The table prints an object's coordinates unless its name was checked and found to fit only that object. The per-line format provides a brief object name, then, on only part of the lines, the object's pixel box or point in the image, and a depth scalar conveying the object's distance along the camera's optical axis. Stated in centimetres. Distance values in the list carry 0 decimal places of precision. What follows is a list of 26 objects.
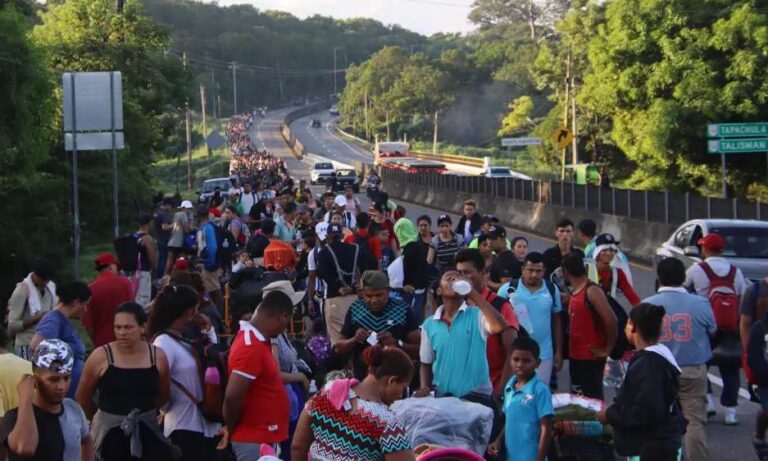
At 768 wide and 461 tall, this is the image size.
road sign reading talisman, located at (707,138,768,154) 3173
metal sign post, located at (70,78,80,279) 1638
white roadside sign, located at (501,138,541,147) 6775
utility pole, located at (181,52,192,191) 7443
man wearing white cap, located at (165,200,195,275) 1842
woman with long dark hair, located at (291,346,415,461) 612
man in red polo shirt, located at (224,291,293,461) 750
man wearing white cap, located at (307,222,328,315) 1479
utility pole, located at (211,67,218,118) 17238
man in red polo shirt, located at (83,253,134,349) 1123
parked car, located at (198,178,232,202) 5016
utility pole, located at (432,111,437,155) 12099
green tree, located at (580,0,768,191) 4091
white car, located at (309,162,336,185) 7431
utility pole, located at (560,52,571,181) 6195
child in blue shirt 796
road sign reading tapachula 3188
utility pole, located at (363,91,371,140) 14196
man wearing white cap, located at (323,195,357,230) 1939
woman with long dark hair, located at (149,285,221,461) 776
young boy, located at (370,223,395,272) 1664
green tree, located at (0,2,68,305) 2275
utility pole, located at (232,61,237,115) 19288
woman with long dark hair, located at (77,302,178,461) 741
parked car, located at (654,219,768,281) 1761
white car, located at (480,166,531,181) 6900
